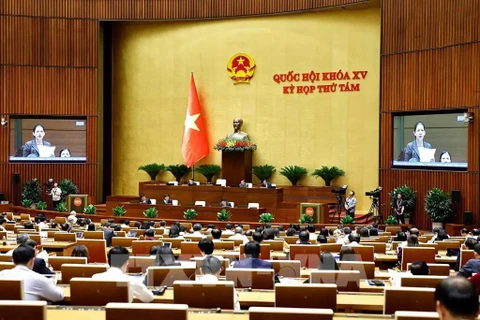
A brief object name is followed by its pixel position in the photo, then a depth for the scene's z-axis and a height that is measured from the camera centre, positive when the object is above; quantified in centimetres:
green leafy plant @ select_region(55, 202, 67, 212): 2030 -150
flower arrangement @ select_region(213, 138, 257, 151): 2111 +43
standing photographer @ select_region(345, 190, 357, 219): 1856 -131
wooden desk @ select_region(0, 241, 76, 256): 1031 -138
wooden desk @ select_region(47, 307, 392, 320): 421 -101
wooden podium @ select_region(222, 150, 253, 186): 2116 -28
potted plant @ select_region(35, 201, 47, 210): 2086 -150
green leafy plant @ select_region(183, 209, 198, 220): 1822 -153
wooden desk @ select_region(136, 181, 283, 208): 1914 -106
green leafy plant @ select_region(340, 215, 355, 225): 1719 -160
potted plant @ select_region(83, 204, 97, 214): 1961 -151
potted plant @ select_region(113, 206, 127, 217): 1892 -152
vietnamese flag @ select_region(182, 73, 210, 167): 2236 +83
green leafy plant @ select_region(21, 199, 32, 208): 2121 -143
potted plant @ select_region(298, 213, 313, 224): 1716 -157
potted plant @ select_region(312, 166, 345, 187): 2080 -46
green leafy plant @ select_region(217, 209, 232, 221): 1789 -154
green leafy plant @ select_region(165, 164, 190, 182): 2252 -40
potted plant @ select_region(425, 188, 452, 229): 1678 -124
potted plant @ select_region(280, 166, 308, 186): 2127 -48
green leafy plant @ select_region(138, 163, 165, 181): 2292 -37
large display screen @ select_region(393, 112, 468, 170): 1736 +49
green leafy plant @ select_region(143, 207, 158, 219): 1862 -154
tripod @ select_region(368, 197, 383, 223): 1846 -152
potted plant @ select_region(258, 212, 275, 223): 1759 -156
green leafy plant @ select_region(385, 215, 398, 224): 1731 -162
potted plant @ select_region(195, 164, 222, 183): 2198 -42
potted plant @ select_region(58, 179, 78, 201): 2178 -98
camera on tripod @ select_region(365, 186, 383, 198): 1800 -94
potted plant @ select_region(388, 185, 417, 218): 1802 -106
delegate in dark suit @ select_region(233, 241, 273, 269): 657 -102
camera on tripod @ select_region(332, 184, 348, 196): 1832 -90
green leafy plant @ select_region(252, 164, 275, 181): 2169 -42
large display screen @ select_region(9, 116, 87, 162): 2239 +66
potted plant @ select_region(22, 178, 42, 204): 2159 -107
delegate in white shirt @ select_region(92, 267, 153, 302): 475 -95
